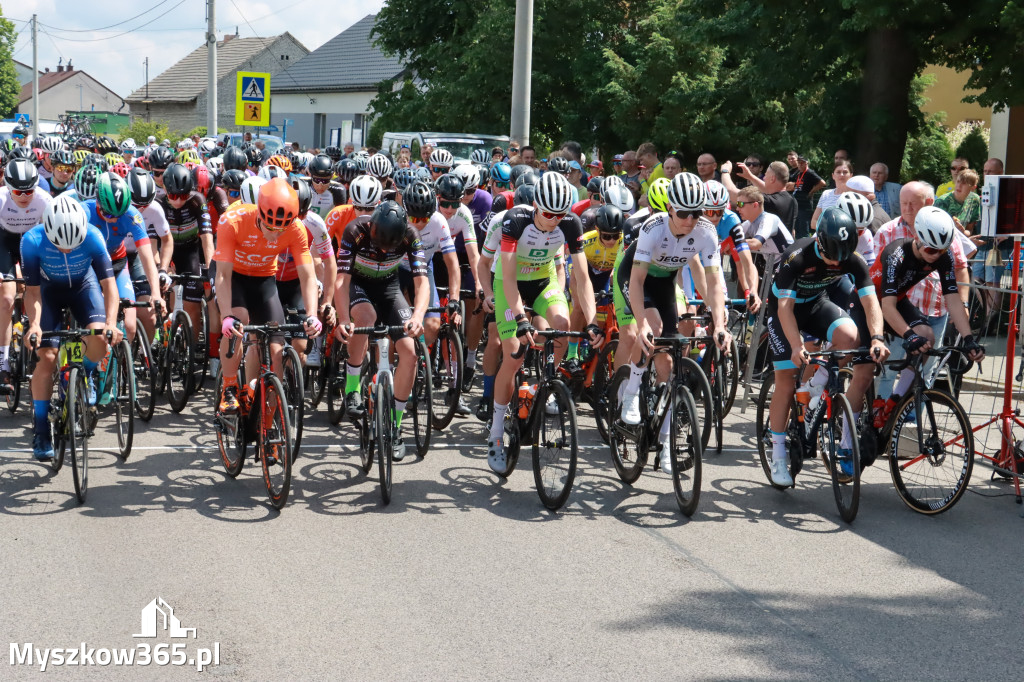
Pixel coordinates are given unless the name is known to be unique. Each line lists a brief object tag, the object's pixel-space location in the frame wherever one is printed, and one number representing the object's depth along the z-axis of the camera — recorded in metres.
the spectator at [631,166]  16.64
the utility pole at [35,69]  68.22
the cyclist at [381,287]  8.01
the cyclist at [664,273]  7.98
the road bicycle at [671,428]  7.34
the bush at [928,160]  27.05
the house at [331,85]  63.84
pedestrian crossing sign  24.78
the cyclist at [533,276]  8.05
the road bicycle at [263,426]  7.18
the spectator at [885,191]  14.67
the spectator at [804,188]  15.55
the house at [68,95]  123.62
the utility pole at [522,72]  21.22
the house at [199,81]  90.44
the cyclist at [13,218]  9.67
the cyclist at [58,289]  7.93
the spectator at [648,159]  16.25
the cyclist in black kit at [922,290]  9.13
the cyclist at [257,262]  7.77
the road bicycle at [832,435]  7.28
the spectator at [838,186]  13.74
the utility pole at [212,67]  31.58
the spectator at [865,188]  12.12
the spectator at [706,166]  15.21
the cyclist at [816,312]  7.51
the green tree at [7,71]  110.12
